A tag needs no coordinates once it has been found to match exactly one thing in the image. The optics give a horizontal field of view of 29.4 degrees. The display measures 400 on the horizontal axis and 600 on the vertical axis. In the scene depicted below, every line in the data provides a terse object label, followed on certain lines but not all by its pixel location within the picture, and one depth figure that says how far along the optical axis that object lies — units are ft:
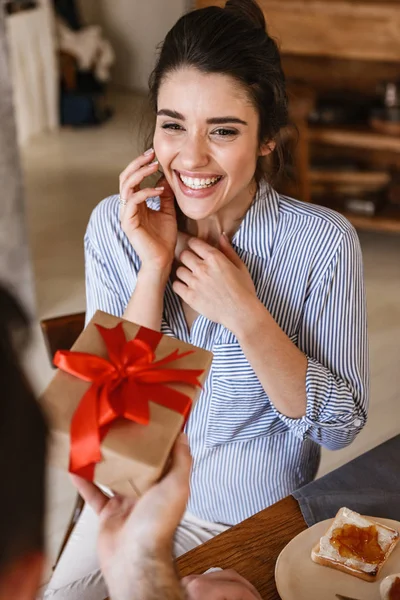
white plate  3.68
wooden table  3.80
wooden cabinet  11.60
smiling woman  4.69
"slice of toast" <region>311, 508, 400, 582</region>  3.76
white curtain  17.80
